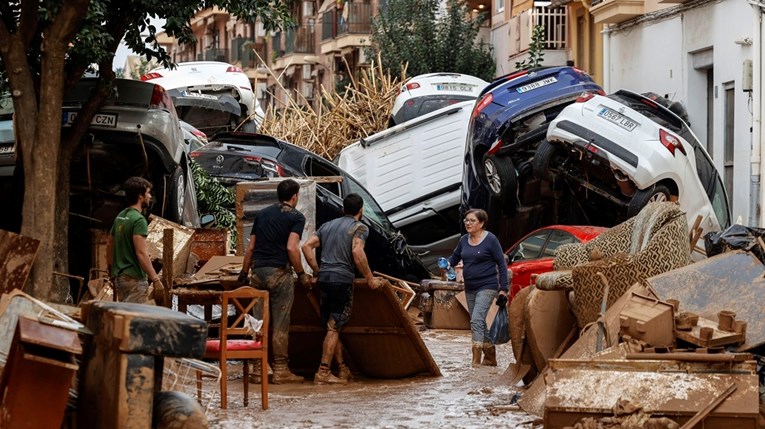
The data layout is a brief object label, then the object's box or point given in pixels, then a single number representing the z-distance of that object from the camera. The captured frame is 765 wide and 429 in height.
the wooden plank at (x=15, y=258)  10.27
